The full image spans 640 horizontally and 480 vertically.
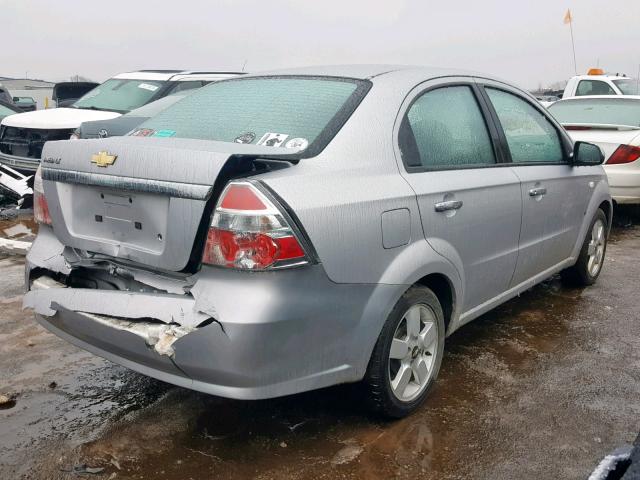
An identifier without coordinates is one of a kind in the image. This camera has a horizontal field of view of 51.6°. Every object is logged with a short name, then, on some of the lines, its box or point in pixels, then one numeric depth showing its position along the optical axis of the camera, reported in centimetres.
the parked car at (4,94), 1392
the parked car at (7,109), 1119
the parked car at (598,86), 1262
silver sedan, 240
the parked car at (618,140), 726
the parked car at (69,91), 1365
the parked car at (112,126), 695
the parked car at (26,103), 1660
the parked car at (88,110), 841
